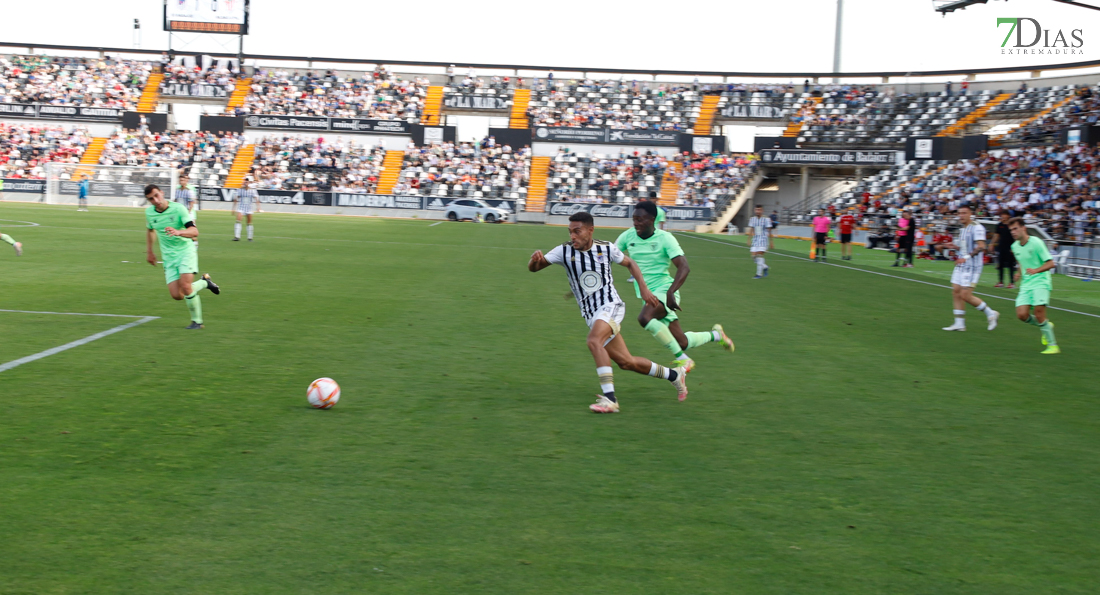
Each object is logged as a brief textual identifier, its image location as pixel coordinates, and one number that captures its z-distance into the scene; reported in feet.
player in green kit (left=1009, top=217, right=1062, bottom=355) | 41.57
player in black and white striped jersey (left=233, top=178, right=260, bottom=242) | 91.04
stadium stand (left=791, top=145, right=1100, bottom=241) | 116.16
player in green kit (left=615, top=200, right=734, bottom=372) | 30.12
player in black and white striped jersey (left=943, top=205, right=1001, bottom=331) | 46.50
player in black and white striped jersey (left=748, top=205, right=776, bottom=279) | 75.56
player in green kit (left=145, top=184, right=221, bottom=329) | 37.58
